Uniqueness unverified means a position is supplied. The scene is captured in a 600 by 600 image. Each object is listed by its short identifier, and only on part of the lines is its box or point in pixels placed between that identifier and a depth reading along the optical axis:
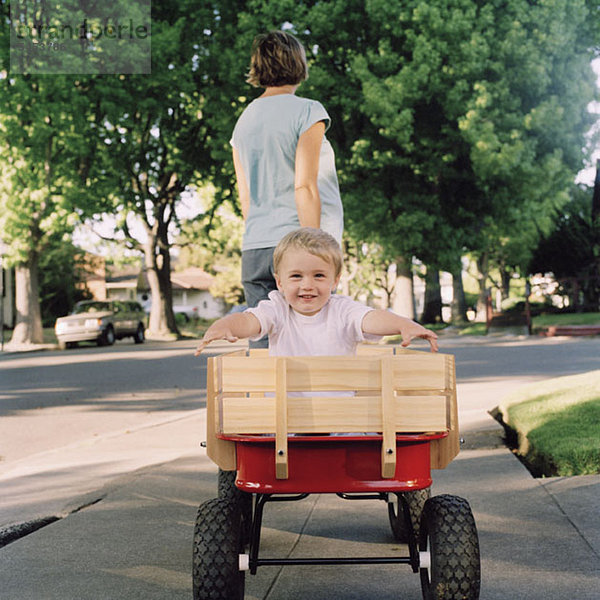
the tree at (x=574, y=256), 36.90
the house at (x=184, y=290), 99.31
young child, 3.52
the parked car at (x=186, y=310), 71.24
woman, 4.44
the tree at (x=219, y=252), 39.62
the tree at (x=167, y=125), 30.14
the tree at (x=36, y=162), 27.19
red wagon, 2.96
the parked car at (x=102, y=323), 28.41
